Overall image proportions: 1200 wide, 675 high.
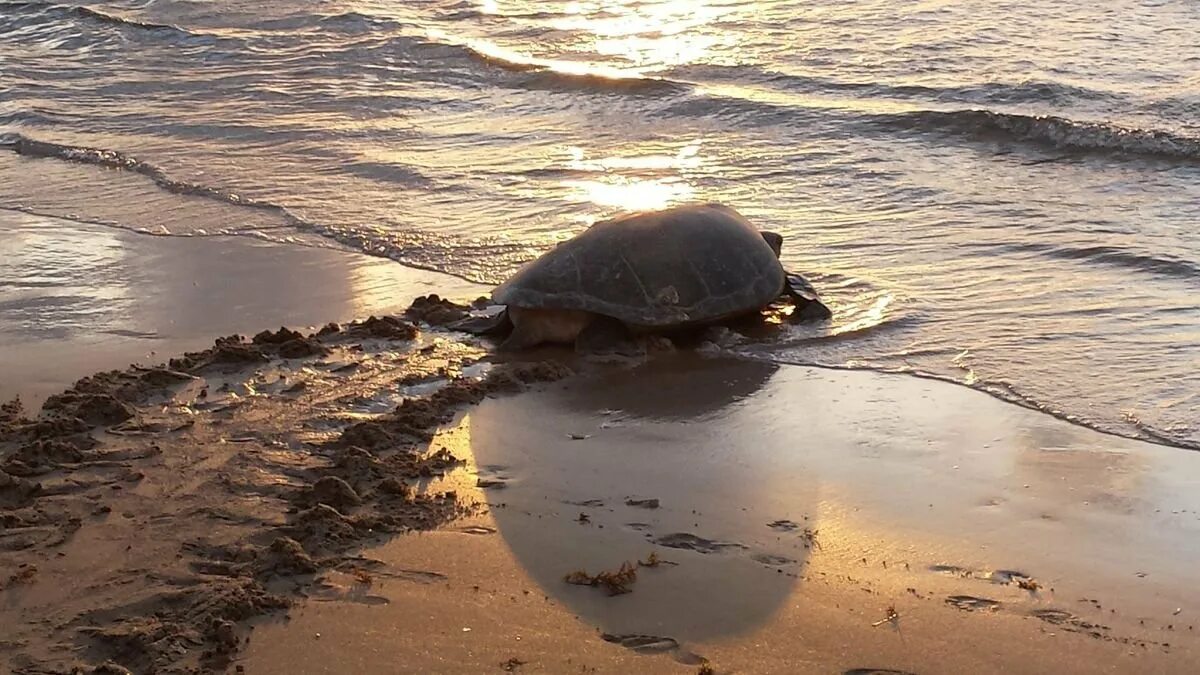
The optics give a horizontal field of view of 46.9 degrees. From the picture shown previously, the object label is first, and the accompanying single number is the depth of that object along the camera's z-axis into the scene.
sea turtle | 6.37
